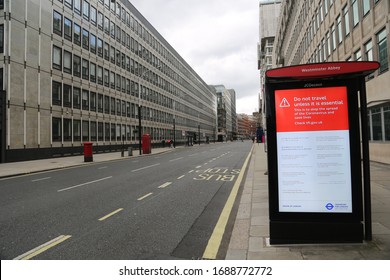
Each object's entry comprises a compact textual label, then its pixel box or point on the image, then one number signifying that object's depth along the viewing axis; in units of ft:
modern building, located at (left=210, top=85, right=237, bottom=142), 481.46
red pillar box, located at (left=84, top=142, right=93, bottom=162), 75.10
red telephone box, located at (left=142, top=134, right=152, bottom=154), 112.16
